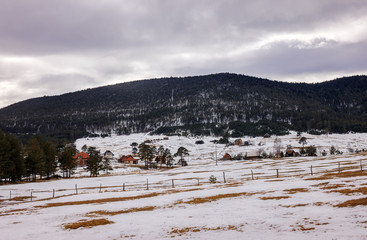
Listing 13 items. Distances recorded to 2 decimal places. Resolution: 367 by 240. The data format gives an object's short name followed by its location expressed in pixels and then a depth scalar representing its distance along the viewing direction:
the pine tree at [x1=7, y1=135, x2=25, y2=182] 80.88
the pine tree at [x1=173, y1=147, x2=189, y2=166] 141.09
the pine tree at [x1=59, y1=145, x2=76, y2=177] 96.56
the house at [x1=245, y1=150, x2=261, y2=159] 156.75
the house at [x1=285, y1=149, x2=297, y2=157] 147.62
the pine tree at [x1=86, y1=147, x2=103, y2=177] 101.12
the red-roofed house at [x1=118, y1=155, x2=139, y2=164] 170.50
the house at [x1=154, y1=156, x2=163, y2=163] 148.85
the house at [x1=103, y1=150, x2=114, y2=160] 183.39
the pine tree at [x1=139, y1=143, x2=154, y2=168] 131.66
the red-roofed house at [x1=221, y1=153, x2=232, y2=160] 160.15
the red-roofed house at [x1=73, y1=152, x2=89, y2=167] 160.25
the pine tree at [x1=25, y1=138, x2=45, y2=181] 84.64
